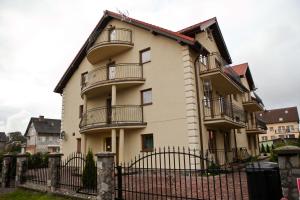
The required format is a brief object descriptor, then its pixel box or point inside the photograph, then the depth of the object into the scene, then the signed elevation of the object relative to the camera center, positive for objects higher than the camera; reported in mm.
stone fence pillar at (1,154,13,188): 12562 -1081
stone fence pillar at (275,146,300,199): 4809 -580
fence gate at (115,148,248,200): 7695 -1667
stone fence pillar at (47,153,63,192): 9758 -987
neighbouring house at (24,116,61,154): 51312 +2087
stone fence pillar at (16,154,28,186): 11859 -973
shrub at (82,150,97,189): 8922 -1052
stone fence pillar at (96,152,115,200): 7371 -917
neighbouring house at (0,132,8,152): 73438 +2492
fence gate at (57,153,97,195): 8844 -1318
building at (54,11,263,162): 13766 +3054
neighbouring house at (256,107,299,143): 69188 +4337
